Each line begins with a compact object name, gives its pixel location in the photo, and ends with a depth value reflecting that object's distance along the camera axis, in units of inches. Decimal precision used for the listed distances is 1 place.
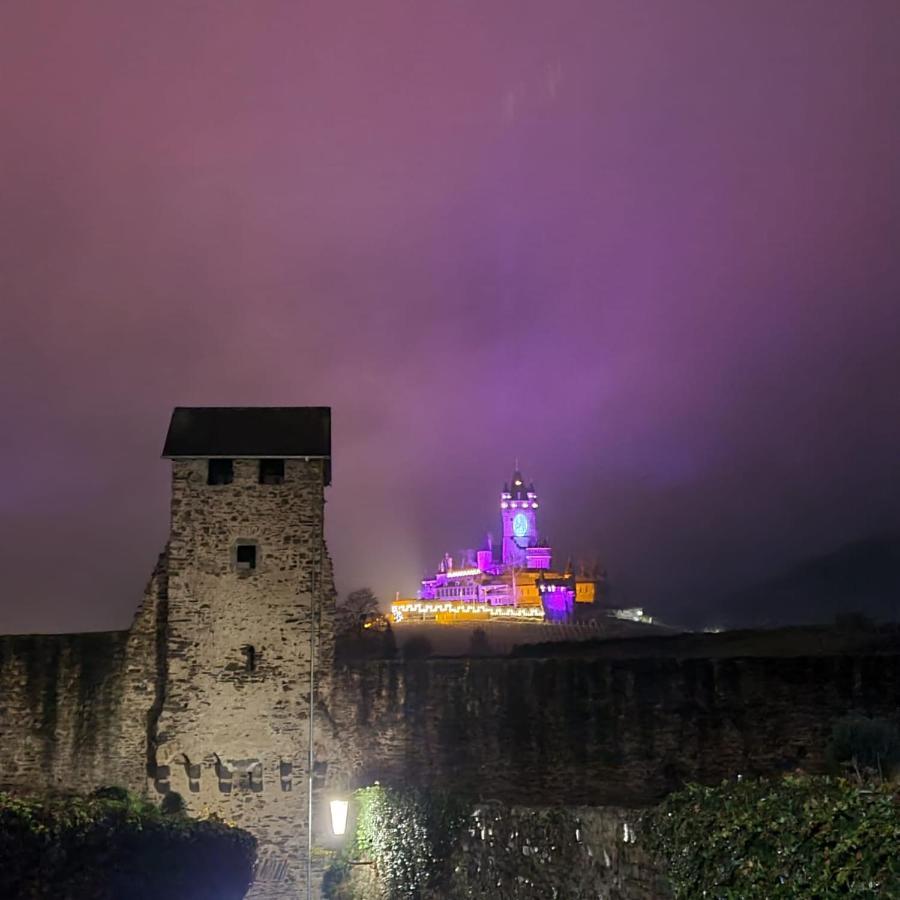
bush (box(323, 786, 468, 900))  661.3
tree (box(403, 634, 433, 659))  2469.6
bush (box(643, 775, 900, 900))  291.4
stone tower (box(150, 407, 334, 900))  876.0
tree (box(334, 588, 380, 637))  2578.7
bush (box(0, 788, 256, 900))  417.7
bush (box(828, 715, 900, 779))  650.2
